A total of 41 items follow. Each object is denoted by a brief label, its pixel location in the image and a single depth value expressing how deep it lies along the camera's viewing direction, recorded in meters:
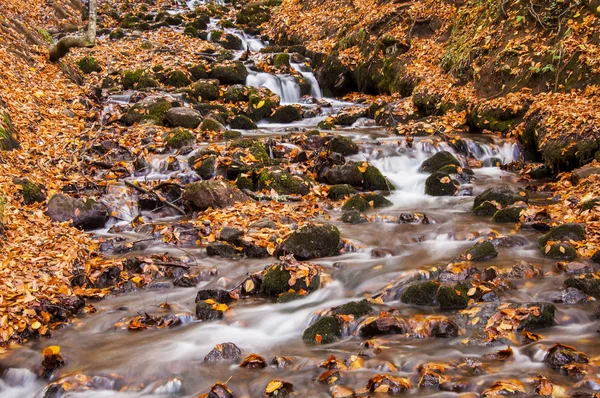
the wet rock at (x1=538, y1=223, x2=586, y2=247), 6.96
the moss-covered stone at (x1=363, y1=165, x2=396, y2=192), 11.25
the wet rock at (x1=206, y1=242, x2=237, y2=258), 7.65
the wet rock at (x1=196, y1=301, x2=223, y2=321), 6.02
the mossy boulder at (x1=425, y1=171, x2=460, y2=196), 10.57
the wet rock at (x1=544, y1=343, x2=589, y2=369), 4.29
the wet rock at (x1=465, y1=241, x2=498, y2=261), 6.73
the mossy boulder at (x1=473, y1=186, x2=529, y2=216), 9.09
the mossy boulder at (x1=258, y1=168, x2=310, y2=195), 10.46
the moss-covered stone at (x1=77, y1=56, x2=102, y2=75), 18.61
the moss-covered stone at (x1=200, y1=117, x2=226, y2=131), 13.85
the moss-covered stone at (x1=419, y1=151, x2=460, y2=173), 11.80
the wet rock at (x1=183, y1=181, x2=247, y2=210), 9.51
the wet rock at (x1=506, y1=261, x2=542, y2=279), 6.25
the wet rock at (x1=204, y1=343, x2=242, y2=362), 5.12
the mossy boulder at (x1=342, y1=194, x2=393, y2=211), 9.73
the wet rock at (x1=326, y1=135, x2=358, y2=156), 12.34
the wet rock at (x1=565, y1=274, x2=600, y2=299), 5.60
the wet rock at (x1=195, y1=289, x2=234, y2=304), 6.37
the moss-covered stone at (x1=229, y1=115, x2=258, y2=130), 15.44
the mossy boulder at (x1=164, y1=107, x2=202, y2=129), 14.12
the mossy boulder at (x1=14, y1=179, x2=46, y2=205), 8.57
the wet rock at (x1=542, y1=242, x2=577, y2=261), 6.58
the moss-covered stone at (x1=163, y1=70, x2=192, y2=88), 18.78
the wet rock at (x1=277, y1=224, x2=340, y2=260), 7.43
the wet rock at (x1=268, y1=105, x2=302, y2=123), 16.62
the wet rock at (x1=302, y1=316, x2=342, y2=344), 5.33
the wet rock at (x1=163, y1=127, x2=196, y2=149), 12.45
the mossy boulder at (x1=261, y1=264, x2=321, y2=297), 6.57
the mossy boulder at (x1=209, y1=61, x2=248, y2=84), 19.62
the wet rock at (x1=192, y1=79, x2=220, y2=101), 17.55
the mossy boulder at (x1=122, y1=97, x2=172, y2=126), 14.13
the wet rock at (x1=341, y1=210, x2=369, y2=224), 9.04
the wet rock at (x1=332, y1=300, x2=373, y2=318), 5.59
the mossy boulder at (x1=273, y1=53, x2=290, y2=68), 21.45
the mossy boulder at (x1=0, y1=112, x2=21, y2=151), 9.66
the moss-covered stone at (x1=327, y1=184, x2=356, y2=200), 10.41
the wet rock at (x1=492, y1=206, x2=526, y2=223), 8.35
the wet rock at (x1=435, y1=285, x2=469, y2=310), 5.53
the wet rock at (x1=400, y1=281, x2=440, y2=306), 5.78
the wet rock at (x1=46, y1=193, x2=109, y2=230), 8.43
